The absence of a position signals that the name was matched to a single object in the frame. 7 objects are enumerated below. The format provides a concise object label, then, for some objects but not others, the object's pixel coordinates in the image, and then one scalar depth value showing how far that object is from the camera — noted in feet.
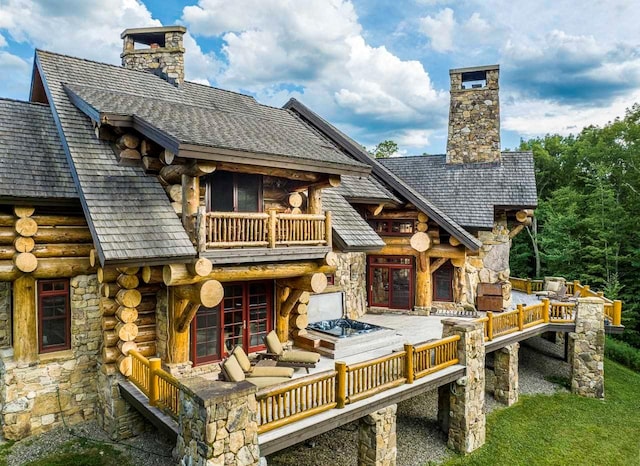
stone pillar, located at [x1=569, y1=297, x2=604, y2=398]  42.86
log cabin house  23.45
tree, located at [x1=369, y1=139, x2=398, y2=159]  143.02
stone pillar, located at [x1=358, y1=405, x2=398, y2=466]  25.36
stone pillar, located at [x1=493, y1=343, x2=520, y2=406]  39.04
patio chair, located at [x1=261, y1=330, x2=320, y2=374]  27.04
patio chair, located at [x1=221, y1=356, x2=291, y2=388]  22.81
